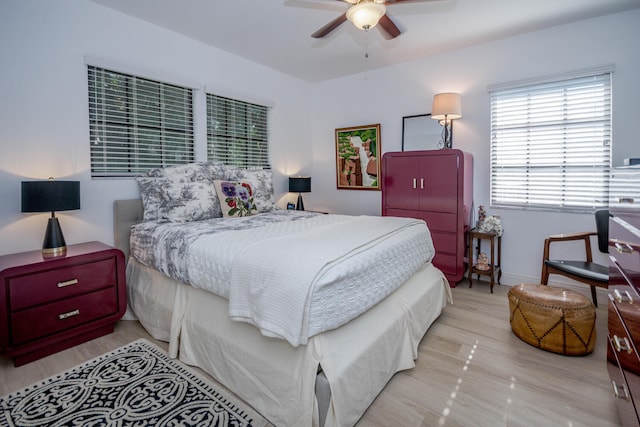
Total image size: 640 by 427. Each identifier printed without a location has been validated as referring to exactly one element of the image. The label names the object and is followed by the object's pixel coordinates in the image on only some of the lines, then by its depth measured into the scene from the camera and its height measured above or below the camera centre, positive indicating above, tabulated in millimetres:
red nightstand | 2002 -638
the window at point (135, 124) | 2822 +786
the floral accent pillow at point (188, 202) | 2783 +25
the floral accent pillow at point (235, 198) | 3049 +64
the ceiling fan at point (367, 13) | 2033 +1243
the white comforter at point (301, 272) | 1453 -359
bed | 1476 -548
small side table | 3359 -568
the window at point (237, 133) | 3771 +908
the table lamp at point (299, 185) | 4504 +270
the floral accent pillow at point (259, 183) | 3424 +234
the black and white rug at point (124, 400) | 1606 -1058
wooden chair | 2406 -520
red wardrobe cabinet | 3381 +96
